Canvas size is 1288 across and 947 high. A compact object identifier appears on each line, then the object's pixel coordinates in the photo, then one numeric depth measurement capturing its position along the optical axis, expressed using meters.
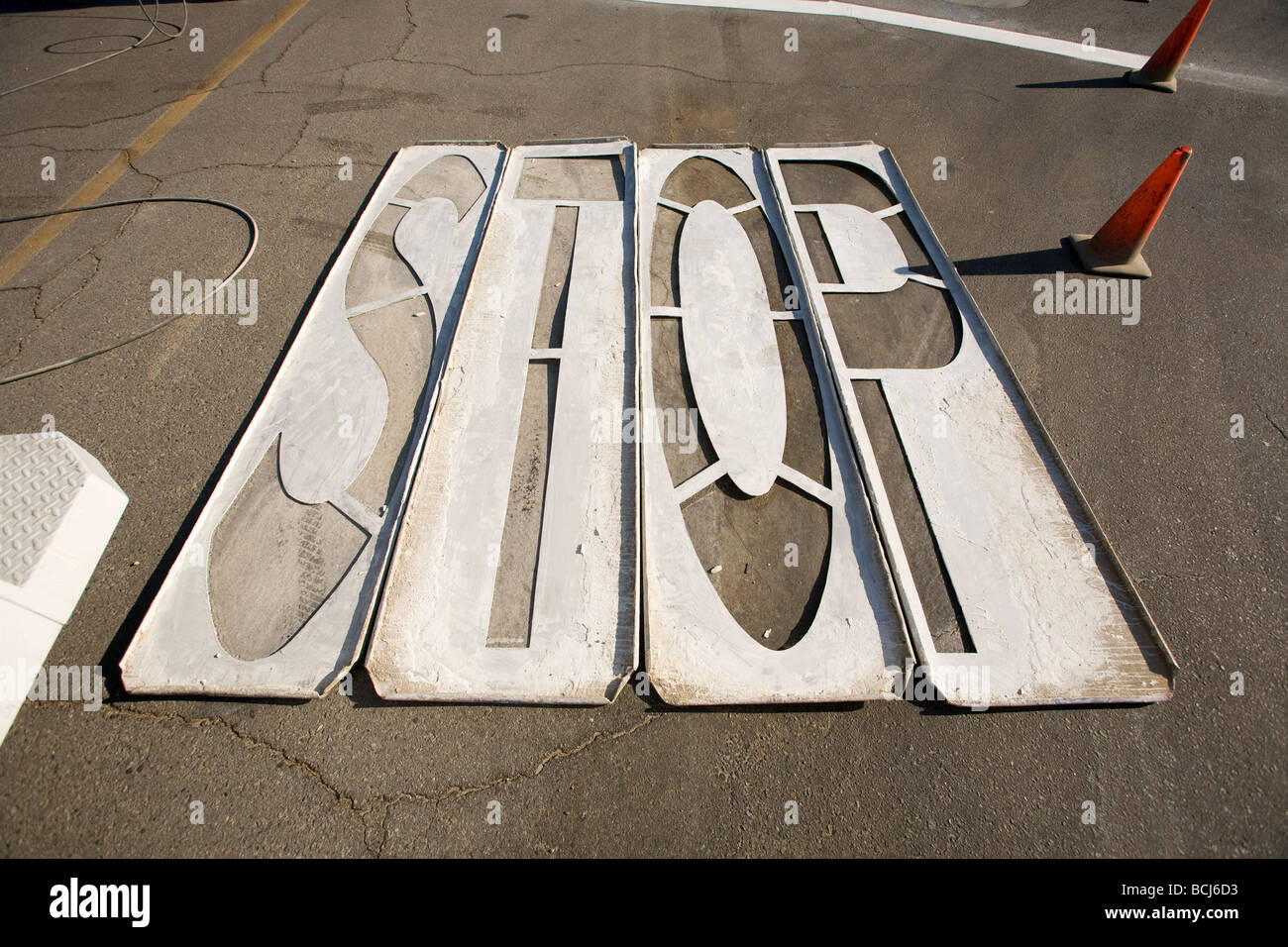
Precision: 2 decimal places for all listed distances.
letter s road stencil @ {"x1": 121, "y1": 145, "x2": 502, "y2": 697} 2.78
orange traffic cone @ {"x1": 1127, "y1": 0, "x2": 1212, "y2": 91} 6.07
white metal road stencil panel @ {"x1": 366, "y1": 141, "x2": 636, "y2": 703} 2.75
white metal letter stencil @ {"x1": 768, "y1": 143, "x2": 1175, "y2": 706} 2.75
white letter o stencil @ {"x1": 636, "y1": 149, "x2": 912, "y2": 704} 2.70
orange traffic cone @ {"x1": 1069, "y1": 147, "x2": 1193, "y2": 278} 4.30
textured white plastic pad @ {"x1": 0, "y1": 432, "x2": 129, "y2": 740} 2.69
